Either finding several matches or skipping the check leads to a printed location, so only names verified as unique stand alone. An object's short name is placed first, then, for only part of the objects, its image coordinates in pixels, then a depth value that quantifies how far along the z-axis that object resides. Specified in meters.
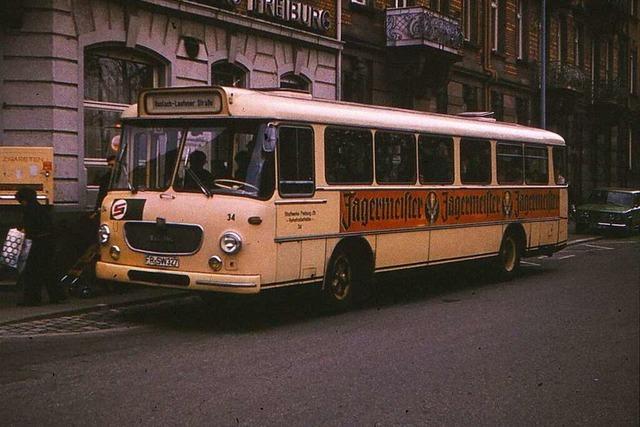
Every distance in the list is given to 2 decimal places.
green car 30.56
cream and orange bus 10.75
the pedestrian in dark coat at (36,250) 12.27
